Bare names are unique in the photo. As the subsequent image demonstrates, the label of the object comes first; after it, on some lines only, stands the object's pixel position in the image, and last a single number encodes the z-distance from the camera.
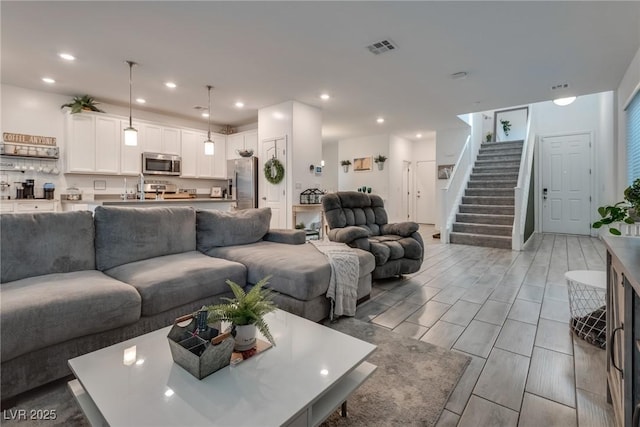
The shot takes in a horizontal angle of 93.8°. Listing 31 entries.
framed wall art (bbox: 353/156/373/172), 8.61
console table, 1.00
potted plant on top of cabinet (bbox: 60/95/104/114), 4.80
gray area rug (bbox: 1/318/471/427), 1.38
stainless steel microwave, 5.61
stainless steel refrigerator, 5.99
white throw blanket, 2.41
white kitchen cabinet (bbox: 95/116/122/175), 5.09
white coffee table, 0.94
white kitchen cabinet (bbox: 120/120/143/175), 5.38
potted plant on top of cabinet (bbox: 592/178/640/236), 1.43
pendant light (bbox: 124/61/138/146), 4.13
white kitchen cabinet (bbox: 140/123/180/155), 5.67
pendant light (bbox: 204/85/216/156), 5.02
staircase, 5.95
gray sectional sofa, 1.53
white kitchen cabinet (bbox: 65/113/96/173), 4.84
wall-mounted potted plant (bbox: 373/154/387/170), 8.26
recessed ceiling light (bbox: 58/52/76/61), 3.55
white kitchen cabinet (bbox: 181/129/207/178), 6.25
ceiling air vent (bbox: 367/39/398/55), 3.25
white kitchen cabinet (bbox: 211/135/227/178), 6.74
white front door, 6.98
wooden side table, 5.40
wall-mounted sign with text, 4.44
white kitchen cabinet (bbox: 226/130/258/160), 6.34
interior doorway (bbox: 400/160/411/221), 8.97
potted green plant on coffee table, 1.29
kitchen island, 4.11
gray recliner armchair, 3.21
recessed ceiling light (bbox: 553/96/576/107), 5.00
